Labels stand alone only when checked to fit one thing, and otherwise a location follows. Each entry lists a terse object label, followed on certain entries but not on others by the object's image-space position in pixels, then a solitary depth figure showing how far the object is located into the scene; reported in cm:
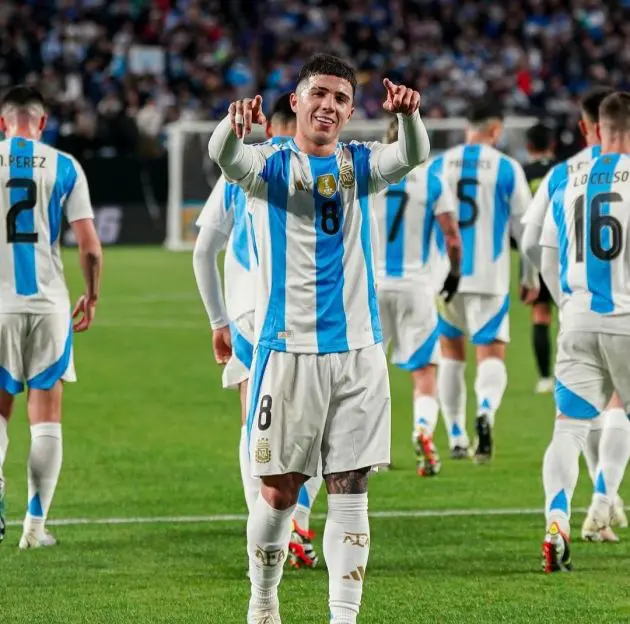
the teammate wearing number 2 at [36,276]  1378
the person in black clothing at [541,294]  2231
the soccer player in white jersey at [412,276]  1873
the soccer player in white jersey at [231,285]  1232
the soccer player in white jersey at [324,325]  1017
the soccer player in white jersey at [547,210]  1386
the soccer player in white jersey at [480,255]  1981
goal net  5031
